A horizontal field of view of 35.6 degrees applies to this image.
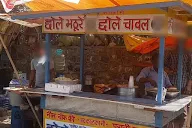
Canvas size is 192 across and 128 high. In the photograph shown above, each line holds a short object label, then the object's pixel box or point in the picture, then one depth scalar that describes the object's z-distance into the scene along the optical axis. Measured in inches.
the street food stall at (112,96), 167.2
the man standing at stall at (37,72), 248.7
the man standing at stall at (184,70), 258.1
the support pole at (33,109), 252.2
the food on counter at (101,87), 211.6
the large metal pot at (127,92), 187.5
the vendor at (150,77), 209.3
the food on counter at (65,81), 200.8
